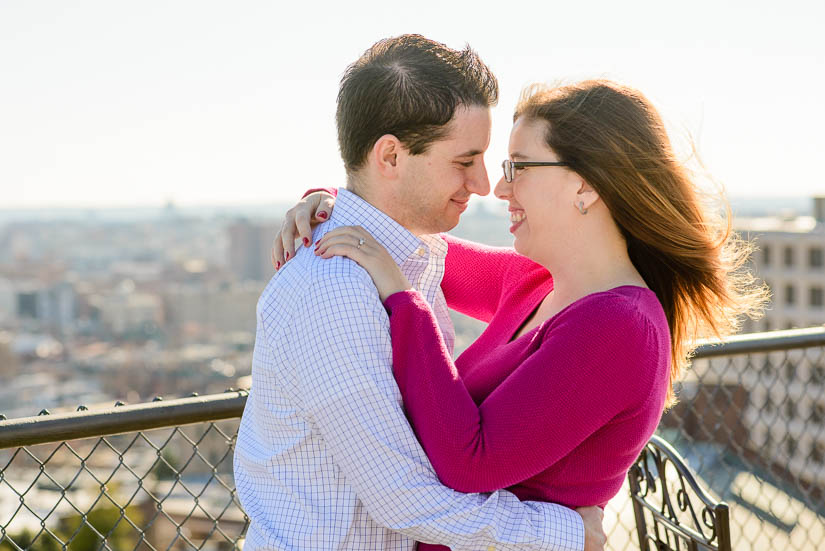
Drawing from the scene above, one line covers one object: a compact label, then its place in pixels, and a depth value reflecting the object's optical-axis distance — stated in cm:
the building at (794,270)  4069
